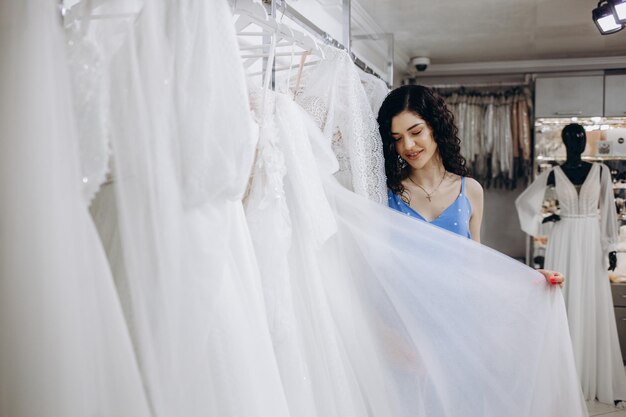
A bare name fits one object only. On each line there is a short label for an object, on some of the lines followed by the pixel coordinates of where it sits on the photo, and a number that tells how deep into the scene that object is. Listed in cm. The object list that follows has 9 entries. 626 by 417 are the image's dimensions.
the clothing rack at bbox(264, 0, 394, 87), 168
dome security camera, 539
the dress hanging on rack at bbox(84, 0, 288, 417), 86
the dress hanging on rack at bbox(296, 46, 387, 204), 166
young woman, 182
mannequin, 366
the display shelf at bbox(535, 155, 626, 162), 468
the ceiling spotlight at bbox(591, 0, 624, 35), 310
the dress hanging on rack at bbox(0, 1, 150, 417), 73
